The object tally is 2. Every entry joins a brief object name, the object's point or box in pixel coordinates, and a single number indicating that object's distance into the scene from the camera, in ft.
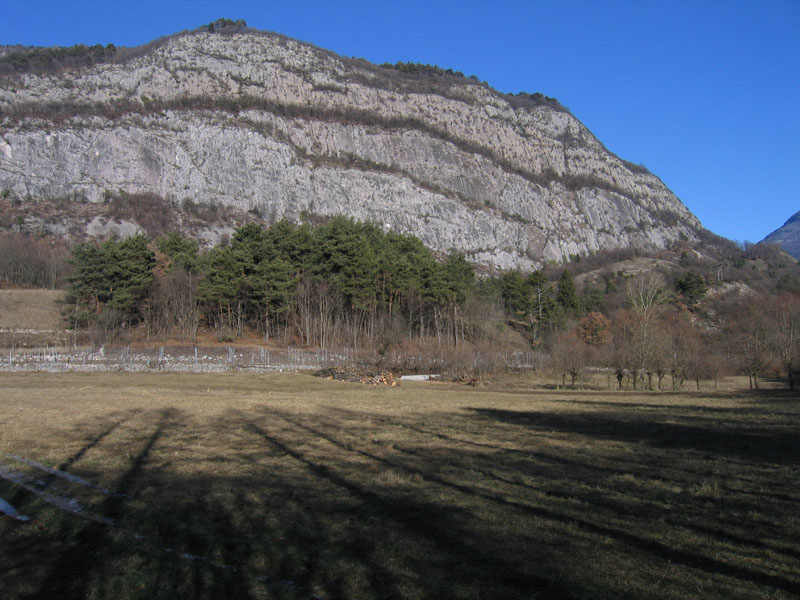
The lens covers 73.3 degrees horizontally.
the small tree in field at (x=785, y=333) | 120.26
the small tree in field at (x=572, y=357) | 131.64
